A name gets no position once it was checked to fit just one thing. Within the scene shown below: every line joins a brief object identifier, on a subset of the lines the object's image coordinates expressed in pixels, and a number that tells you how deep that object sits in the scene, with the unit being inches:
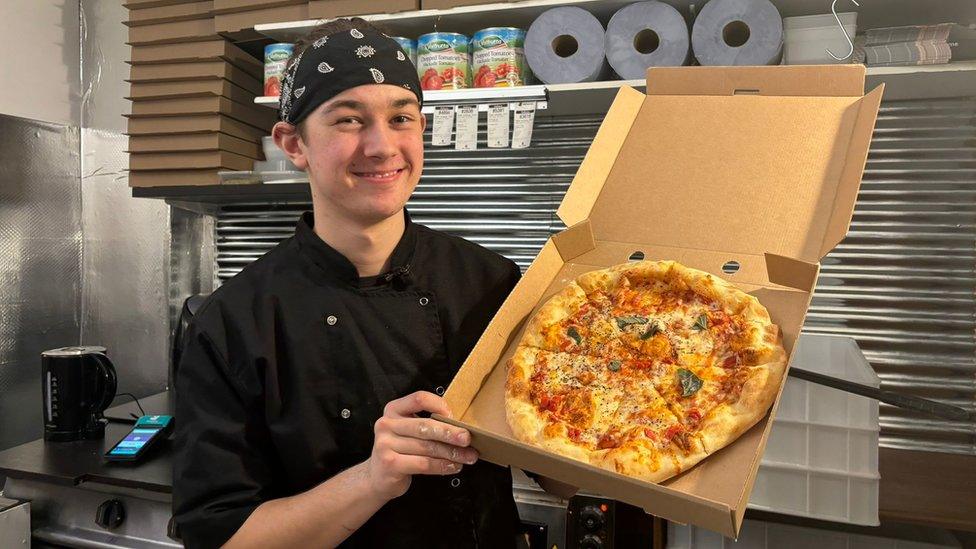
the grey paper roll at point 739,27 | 80.5
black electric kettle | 94.7
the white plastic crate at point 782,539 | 72.1
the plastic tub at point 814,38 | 80.7
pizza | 40.7
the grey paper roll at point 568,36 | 88.7
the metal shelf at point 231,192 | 106.3
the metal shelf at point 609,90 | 79.2
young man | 46.6
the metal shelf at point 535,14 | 85.0
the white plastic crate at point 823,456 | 61.3
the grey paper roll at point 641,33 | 85.1
